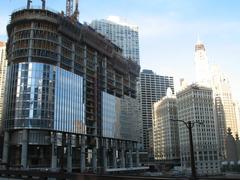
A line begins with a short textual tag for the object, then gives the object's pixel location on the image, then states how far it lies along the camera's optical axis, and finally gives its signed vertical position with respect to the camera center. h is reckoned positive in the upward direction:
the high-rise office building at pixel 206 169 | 186.93 -11.09
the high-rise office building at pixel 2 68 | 195.12 +52.76
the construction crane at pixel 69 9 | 153.34 +69.48
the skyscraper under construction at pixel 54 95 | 110.44 +21.94
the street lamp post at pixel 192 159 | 29.39 -0.83
